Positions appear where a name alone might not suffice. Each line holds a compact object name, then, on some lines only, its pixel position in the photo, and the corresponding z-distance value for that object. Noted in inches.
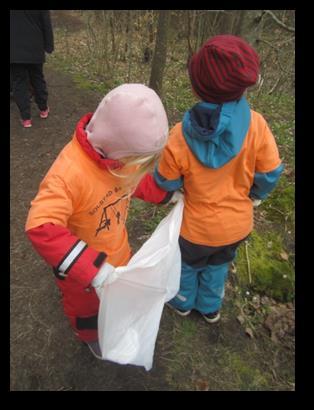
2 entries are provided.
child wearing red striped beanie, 58.1
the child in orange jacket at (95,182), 52.2
